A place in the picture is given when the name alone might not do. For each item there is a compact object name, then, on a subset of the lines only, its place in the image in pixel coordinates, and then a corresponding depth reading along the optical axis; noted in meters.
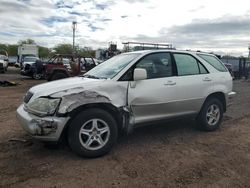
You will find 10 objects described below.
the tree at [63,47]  58.21
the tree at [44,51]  51.87
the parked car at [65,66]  10.07
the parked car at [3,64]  15.30
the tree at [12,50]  55.24
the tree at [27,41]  61.11
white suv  2.78
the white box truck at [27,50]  25.43
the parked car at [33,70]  11.69
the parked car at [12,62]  26.70
